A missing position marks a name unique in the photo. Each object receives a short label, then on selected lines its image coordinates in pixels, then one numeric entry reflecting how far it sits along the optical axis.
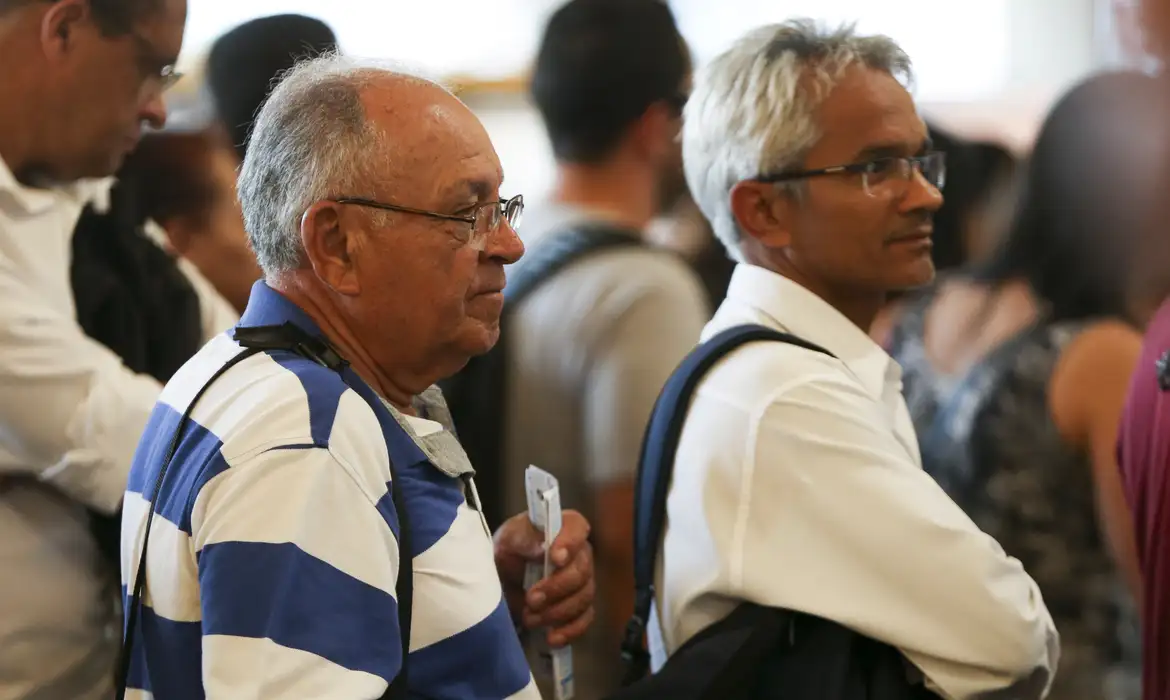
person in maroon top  4.65
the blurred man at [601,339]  4.98
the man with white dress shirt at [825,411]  4.49
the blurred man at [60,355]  4.50
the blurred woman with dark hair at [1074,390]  4.96
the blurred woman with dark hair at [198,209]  5.04
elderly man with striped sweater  4.20
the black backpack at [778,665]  4.46
